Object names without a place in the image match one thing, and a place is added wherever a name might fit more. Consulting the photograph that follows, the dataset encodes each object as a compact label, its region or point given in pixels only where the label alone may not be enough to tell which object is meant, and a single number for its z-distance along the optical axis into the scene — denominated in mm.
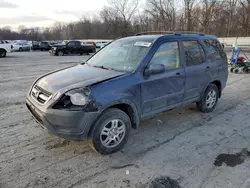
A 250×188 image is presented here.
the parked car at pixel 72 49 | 22022
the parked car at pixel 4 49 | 19038
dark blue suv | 2797
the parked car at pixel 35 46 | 32094
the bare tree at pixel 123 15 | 58594
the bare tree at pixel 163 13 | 51406
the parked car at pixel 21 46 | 31186
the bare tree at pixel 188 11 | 48781
